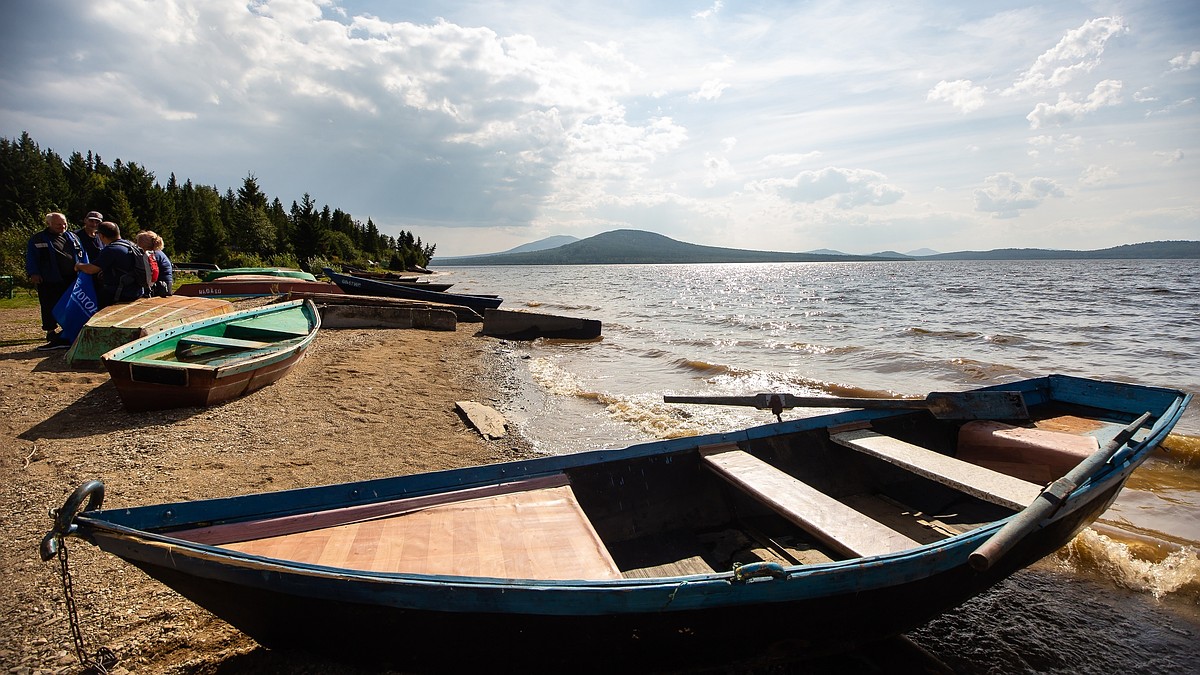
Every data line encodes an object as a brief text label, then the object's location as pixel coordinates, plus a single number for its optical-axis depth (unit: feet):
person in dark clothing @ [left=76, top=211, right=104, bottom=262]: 32.68
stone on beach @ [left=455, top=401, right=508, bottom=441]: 26.58
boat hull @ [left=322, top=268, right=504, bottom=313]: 74.84
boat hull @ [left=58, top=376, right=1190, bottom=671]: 8.26
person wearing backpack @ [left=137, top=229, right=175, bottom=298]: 35.73
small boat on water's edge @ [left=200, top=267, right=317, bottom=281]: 68.90
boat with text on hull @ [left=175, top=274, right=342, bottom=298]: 55.31
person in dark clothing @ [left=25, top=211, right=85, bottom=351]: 31.12
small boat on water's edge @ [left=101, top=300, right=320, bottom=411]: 22.40
